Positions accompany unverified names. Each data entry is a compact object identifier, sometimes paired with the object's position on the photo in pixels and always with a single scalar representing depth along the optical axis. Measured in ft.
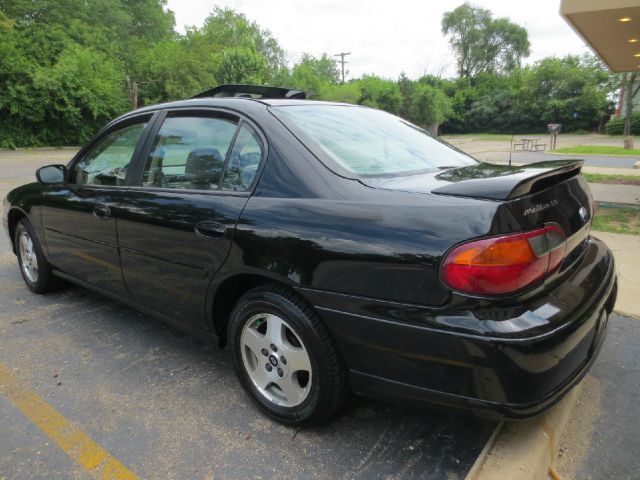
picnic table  86.89
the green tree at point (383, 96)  147.43
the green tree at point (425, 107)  148.66
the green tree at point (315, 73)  162.71
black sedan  5.69
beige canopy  25.26
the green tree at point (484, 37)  245.45
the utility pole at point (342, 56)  222.48
